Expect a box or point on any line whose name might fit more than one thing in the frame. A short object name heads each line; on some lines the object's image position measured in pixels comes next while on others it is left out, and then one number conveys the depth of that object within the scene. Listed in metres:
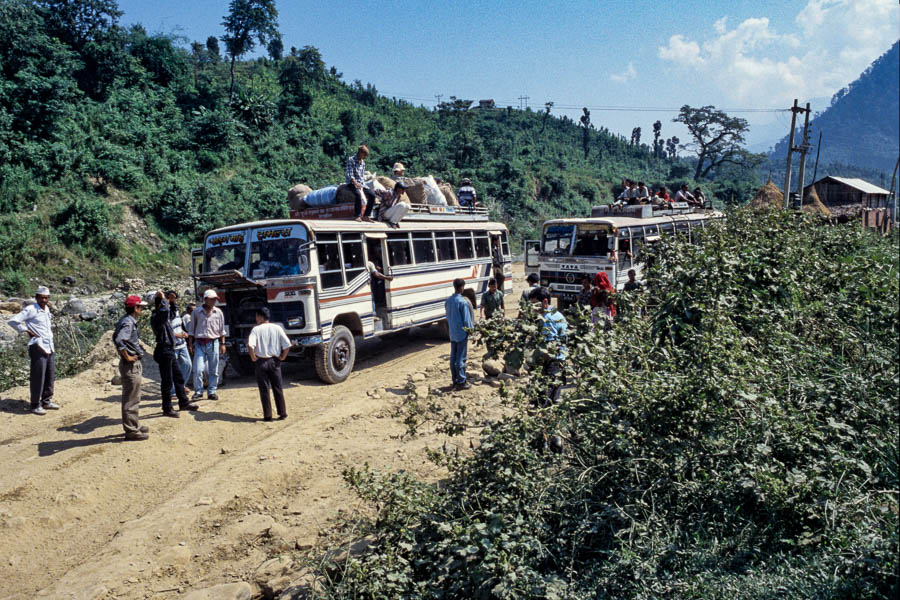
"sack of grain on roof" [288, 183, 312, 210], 12.55
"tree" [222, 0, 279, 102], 43.06
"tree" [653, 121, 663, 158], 81.81
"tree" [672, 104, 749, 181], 65.75
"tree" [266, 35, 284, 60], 60.78
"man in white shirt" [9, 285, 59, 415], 8.58
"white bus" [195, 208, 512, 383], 9.63
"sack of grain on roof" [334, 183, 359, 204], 11.72
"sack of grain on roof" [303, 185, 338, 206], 12.17
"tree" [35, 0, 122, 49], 34.59
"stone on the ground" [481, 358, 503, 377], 10.69
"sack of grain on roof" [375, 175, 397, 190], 13.08
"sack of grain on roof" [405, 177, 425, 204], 13.42
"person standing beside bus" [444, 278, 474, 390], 9.35
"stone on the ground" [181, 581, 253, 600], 4.82
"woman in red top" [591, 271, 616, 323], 9.53
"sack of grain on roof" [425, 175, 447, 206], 13.77
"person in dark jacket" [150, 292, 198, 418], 8.33
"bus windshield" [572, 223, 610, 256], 14.55
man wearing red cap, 7.50
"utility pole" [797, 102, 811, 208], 27.11
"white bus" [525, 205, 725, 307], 14.45
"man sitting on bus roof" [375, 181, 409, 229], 11.76
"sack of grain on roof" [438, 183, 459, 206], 15.35
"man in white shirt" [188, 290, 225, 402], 9.05
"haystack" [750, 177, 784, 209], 28.27
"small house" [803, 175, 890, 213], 36.17
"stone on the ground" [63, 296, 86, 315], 18.12
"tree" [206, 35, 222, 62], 53.65
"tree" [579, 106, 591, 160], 69.81
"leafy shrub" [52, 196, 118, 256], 23.08
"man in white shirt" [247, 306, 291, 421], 8.30
